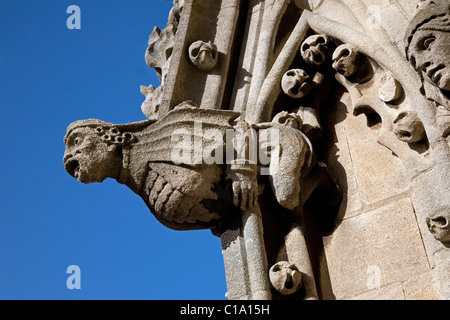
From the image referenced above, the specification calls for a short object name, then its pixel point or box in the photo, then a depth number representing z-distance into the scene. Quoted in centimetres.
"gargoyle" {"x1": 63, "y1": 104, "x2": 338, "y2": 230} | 395
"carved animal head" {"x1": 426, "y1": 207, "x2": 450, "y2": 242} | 342
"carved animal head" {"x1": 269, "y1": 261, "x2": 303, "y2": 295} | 377
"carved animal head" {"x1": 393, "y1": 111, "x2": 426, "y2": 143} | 380
